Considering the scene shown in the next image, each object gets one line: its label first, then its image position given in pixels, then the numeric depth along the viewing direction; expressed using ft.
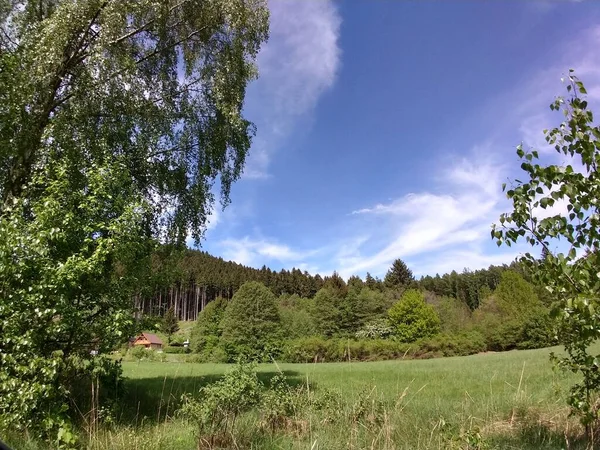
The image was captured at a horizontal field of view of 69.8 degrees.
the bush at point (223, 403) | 21.88
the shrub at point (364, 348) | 93.04
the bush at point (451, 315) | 206.82
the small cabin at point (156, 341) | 225.76
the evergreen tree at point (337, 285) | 233.39
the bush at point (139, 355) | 28.38
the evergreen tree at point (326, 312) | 210.18
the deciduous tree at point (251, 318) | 169.07
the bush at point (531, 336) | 130.41
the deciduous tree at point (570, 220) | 10.34
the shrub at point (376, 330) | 195.72
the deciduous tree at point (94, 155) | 21.85
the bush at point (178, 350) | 180.12
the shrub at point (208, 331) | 169.74
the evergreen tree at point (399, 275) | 349.20
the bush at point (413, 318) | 203.82
